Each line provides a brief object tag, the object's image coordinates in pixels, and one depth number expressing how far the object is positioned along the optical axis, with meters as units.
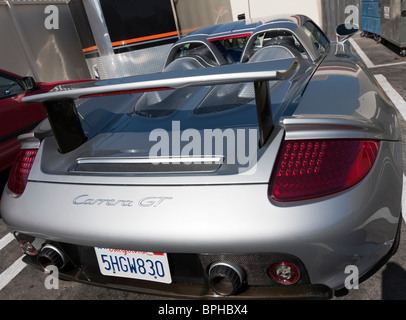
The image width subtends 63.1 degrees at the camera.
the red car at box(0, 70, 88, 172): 3.65
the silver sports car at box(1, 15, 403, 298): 1.22
